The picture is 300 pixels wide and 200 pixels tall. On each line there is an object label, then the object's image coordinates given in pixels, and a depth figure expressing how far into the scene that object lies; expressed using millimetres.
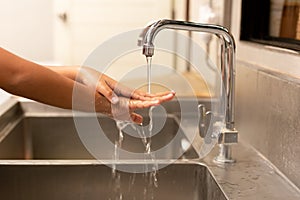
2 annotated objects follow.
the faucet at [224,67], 1178
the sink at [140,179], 1215
